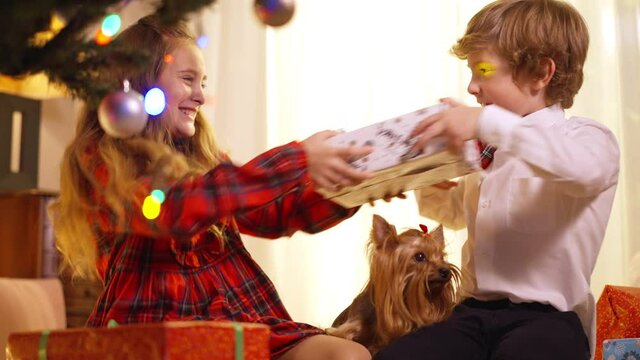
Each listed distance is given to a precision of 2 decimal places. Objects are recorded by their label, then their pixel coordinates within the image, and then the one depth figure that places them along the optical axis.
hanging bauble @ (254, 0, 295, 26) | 1.24
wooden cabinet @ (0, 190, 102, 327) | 2.83
